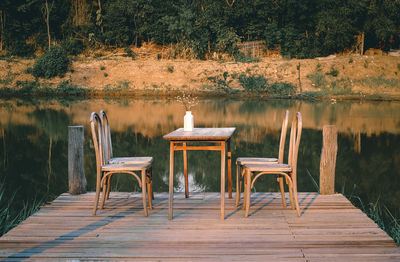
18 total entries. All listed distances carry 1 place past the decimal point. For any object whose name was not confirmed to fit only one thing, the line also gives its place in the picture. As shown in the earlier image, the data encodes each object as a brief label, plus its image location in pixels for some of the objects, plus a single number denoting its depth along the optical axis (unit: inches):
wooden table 153.2
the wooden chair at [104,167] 157.0
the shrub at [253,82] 1039.0
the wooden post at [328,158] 190.7
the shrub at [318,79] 1029.8
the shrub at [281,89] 1023.0
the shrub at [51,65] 1091.3
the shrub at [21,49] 1226.0
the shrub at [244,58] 1120.8
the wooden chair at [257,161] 167.2
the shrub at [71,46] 1216.8
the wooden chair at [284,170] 153.9
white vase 173.9
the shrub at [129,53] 1236.6
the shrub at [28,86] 1073.8
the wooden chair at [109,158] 169.9
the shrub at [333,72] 1045.2
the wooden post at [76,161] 190.7
